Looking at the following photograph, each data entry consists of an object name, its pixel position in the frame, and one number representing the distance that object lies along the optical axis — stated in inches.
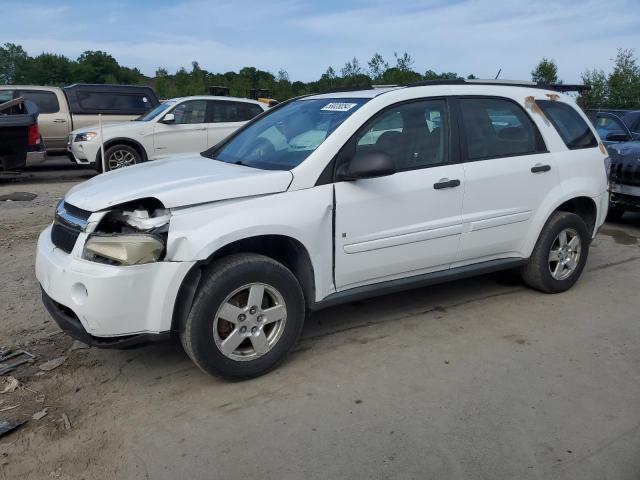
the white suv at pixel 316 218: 130.7
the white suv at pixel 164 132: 446.9
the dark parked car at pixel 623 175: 298.8
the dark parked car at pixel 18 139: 390.0
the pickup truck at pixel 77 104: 510.9
